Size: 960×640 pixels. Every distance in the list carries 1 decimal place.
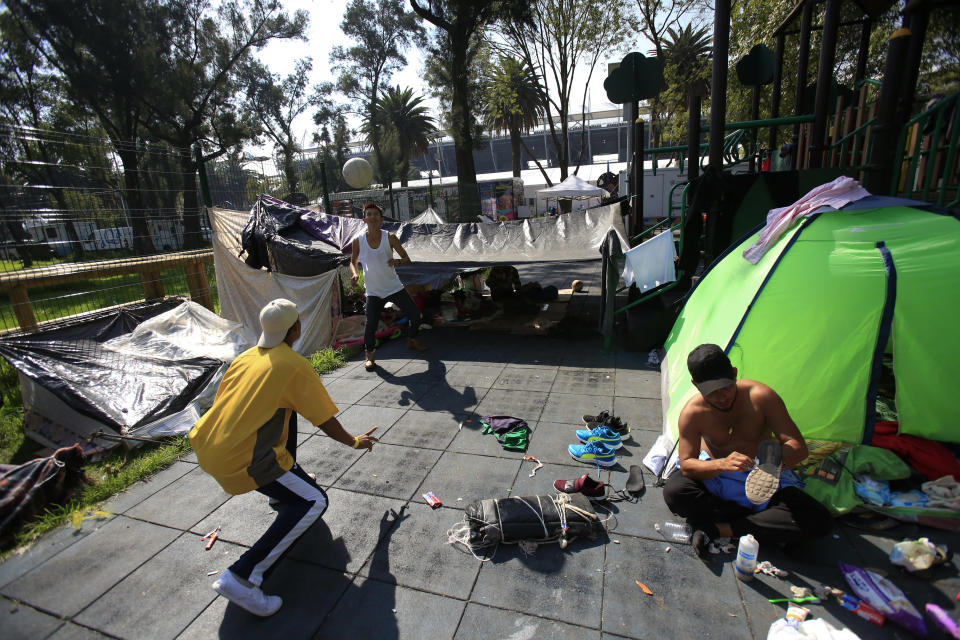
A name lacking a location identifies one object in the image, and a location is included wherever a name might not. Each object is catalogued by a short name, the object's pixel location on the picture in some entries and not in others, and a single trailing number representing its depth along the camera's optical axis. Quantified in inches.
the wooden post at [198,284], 284.7
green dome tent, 107.2
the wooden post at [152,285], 259.9
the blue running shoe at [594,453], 129.4
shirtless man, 92.7
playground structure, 146.9
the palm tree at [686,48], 760.3
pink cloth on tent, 131.6
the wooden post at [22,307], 205.6
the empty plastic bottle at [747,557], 86.7
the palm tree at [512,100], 778.2
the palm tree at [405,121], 1352.1
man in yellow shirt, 87.3
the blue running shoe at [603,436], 137.7
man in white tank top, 215.5
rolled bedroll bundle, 100.3
